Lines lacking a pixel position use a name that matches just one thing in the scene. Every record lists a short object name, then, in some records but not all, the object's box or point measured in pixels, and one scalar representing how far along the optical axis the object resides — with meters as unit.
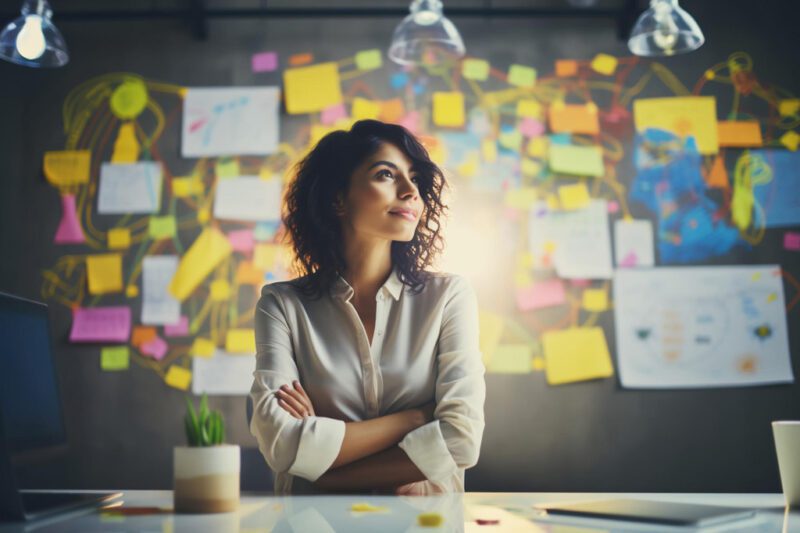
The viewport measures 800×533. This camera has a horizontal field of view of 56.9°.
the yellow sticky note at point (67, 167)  2.94
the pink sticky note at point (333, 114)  2.92
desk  0.89
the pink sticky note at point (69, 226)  2.91
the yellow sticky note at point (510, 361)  2.79
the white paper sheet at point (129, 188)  2.91
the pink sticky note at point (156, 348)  2.83
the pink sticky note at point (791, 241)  2.84
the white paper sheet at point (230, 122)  2.91
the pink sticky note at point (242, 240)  2.87
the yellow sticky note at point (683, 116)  2.88
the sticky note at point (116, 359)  2.84
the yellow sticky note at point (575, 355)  2.78
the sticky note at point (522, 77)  2.92
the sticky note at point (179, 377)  2.81
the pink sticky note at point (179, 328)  2.84
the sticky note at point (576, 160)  2.87
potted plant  0.97
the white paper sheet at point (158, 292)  2.85
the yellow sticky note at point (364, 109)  2.92
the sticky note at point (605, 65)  2.93
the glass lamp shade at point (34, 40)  2.14
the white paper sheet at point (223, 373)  2.79
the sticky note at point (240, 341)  2.81
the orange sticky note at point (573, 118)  2.89
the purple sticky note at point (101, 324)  2.85
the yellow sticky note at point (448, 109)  2.90
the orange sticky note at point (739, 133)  2.87
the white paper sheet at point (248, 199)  2.88
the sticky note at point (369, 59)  2.94
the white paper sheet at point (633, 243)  2.83
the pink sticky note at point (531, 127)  2.89
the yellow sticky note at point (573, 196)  2.86
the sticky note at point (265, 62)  2.96
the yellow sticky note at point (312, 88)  2.92
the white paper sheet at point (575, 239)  2.83
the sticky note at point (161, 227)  2.89
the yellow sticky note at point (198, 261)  2.86
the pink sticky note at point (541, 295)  2.82
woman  1.48
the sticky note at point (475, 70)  2.93
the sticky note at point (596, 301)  2.81
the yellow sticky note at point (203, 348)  2.82
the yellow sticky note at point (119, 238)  2.90
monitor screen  1.04
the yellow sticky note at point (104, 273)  2.88
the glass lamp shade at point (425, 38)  2.17
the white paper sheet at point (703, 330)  2.78
